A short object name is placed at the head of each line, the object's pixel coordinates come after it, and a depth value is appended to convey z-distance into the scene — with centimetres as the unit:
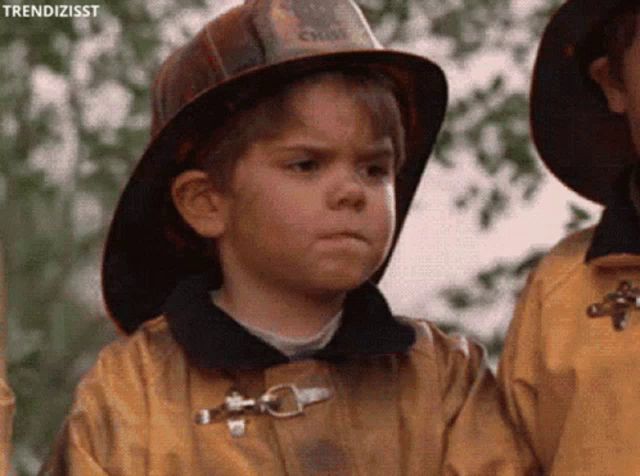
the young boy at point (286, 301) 496
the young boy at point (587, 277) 489
